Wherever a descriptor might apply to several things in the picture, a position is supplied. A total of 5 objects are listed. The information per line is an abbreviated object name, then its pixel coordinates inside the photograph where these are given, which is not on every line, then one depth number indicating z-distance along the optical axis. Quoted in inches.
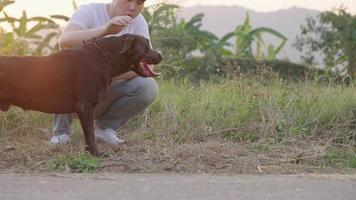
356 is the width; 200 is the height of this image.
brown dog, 179.3
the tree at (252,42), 704.4
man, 203.0
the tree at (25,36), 292.7
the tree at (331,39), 595.8
